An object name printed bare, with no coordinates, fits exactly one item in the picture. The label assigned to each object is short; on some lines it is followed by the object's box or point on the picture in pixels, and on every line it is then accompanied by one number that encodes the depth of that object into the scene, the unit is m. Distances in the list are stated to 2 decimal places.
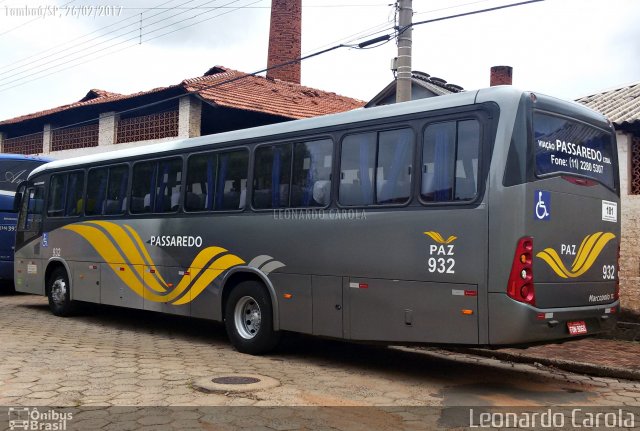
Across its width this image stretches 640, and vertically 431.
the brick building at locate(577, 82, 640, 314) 12.09
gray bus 7.08
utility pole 11.59
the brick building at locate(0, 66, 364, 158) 20.31
